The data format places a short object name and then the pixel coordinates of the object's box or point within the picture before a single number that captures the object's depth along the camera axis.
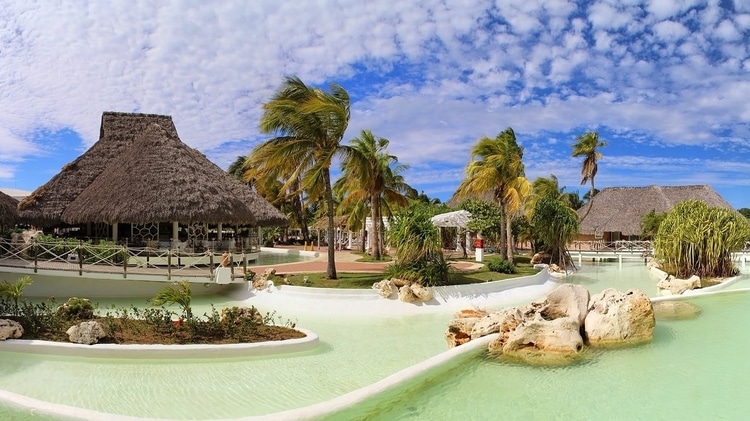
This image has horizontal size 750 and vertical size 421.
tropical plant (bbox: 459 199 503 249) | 29.33
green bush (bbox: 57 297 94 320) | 10.33
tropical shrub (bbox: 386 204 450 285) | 15.34
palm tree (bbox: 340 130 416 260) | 25.91
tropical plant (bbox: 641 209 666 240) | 34.50
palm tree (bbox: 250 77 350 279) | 16.02
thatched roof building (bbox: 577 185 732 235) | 38.19
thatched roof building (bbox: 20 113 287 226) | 19.31
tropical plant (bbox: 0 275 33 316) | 9.92
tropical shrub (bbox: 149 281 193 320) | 9.99
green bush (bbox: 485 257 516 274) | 19.64
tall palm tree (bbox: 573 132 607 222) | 44.03
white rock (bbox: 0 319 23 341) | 8.98
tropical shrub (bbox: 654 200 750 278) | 19.81
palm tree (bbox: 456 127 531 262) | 21.88
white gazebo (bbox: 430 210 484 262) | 25.16
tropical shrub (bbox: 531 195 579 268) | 23.48
